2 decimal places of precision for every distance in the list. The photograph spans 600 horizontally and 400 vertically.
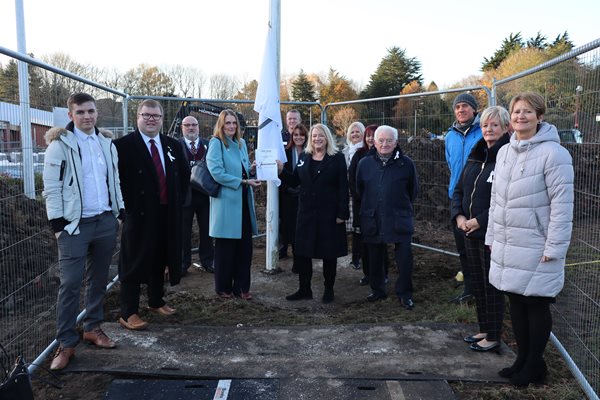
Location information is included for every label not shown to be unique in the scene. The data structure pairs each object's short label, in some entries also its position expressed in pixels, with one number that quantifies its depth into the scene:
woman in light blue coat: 5.00
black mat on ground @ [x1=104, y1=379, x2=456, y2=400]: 3.20
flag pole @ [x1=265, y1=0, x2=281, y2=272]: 5.74
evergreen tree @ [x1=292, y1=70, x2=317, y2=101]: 42.48
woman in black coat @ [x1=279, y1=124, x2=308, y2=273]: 6.37
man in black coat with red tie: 4.18
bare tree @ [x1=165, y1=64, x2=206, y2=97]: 41.83
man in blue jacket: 4.82
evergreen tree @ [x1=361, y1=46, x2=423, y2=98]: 46.44
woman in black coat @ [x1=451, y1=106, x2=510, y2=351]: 3.79
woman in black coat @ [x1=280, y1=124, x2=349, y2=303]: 5.04
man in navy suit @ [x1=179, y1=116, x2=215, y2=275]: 6.09
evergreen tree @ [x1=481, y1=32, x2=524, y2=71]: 47.59
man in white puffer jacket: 3.40
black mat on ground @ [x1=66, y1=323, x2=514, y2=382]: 3.53
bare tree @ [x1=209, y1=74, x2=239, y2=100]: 34.11
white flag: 5.65
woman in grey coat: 2.94
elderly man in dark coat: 4.93
